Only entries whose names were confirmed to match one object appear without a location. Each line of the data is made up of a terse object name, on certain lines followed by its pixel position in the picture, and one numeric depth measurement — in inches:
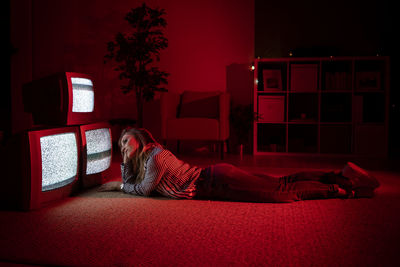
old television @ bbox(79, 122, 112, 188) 99.9
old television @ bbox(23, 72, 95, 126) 93.4
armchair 169.8
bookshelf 183.8
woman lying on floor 88.0
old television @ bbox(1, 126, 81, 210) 78.2
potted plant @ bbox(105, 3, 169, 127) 182.9
